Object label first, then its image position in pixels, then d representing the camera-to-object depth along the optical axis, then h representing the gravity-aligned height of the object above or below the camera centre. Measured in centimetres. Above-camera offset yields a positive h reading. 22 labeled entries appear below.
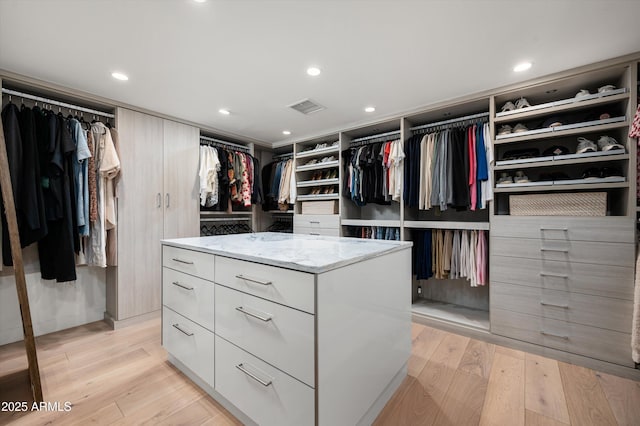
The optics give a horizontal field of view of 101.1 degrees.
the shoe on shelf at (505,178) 235 +26
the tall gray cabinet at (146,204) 268 +5
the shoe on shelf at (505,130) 238 +71
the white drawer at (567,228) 185 -16
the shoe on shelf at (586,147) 199 +46
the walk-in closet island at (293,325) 107 -58
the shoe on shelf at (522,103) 230 +92
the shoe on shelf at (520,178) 227 +26
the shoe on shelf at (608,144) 189 +47
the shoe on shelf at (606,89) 197 +90
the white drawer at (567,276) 185 -53
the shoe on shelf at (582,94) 203 +88
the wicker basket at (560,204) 195 +3
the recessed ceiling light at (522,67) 198 +108
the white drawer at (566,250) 184 -33
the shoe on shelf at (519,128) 232 +70
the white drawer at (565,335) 185 -99
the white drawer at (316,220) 352 -18
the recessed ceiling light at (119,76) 212 +109
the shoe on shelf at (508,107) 238 +92
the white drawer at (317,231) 351 -32
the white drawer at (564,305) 185 -76
